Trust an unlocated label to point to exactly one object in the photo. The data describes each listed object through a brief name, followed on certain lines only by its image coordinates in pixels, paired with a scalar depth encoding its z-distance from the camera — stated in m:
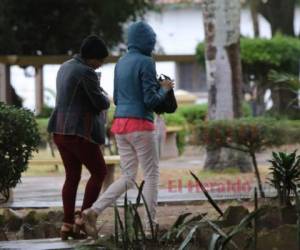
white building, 92.76
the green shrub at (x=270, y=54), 52.67
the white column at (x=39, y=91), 56.47
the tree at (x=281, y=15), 68.66
